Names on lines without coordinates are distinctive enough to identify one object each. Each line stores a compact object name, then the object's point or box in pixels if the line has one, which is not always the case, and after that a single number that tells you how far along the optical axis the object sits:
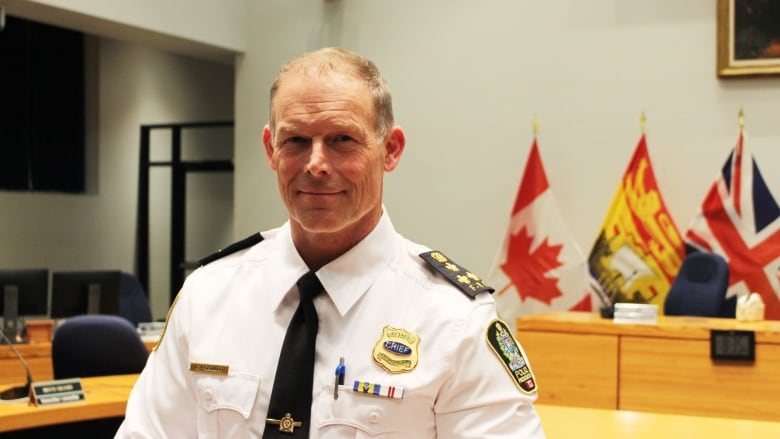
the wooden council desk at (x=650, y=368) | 4.43
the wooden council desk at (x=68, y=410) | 3.31
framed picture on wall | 6.32
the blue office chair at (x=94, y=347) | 4.31
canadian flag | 6.50
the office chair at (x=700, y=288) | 5.53
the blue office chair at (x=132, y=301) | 7.38
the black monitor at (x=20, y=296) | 6.07
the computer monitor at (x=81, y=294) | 6.41
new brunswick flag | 6.27
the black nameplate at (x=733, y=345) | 4.44
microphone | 3.57
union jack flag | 5.97
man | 1.44
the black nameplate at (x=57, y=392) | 3.49
